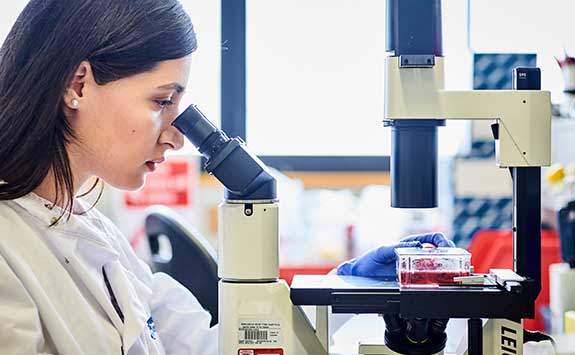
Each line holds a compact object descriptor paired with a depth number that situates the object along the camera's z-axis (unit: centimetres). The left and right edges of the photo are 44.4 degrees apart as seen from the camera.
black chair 148
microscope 97
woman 100
